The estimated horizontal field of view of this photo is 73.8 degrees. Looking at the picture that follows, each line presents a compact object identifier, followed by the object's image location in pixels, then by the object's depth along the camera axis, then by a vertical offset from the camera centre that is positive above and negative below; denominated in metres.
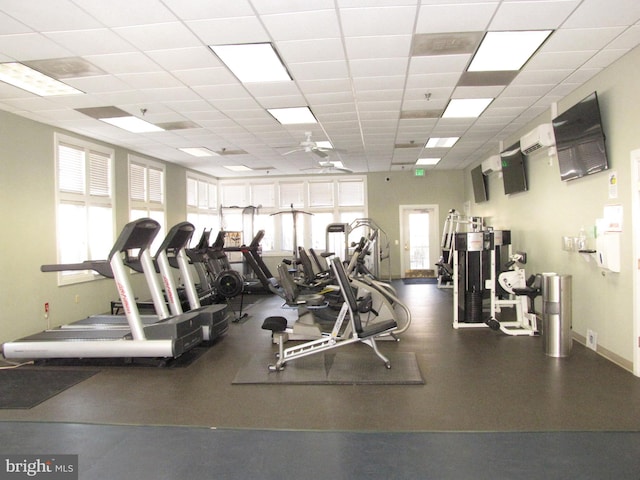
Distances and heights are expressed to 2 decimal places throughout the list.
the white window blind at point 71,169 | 6.45 +1.14
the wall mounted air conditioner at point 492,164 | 7.88 +1.29
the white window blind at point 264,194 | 12.37 +1.27
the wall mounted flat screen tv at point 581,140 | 4.39 +1.01
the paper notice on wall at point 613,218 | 4.15 +0.12
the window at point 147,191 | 8.24 +1.01
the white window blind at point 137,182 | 8.19 +1.15
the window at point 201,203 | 10.70 +0.96
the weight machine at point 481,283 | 5.79 -0.72
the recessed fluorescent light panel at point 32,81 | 4.27 +1.75
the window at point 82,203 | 6.44 +0.62
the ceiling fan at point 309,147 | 6.69 +1.43
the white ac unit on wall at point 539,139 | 5.52 +1.25
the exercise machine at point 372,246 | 9.58 -0.28
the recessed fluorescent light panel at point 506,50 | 3.70 +1.71
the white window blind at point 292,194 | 12.31 +1.23
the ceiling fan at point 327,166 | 7.86 +1.60
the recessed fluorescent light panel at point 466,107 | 5.57 +1.74
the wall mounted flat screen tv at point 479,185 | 9.23 +1.07
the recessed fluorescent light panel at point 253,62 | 3.87 +1.72
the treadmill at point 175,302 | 5.22 -0.81
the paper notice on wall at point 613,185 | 4.22 +0.45
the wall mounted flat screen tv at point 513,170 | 6.77 +1.04
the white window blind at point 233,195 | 12.49 +1.26
